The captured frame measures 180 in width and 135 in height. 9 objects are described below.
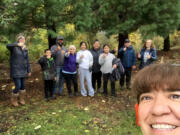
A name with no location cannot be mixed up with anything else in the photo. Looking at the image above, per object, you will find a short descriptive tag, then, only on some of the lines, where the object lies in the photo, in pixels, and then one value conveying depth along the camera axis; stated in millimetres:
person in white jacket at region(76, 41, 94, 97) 5480
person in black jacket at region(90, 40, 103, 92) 5781
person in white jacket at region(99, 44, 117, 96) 5469
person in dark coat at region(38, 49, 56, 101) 5047
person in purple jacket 5395
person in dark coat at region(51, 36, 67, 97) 5398
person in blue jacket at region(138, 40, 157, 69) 5812
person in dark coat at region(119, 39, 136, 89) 5923
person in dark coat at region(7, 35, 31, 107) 4578
